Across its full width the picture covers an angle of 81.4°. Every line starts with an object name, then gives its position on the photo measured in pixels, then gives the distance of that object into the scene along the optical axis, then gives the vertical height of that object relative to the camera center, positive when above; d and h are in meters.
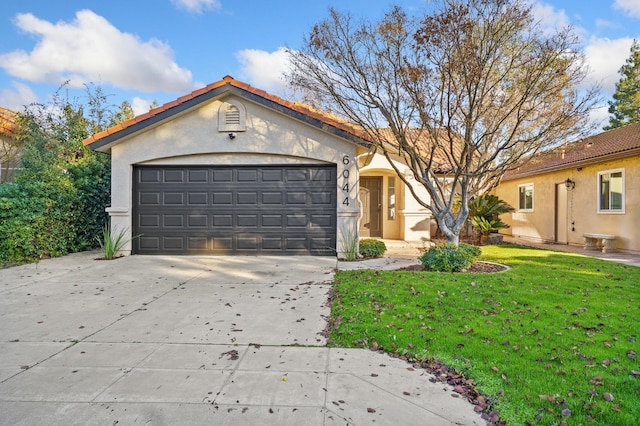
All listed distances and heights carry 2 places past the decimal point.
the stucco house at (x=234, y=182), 9.80 +0.89
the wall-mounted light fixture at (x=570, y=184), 13.77 +1.20
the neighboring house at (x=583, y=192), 11.16 +0.86
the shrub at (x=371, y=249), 9.95 -0.90
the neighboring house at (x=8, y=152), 13.18 +2.22
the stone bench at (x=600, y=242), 11.68 -0.85
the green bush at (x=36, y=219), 8.65 -0.12
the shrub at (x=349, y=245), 9.45 -0.76
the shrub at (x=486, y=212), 13.42 +0.14
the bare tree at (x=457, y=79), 7.53 +3.03
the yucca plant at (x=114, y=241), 9.39 -0.69
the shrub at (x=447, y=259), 7.84 -0.92
